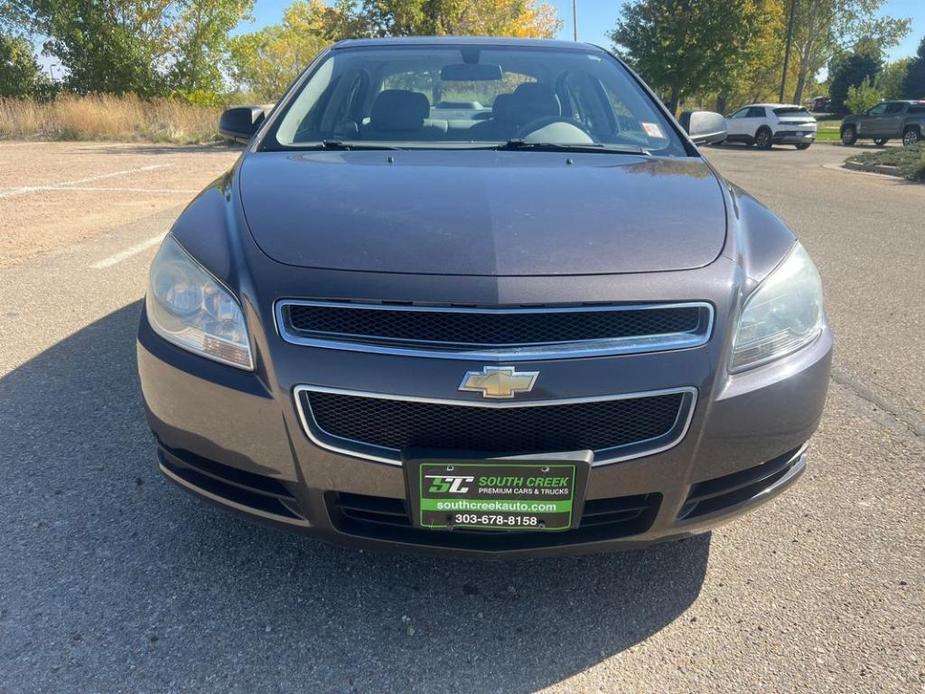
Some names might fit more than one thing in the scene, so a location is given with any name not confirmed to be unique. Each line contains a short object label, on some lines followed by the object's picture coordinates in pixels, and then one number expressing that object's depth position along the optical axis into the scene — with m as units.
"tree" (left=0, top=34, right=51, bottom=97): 24.53
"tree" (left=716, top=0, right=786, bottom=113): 34.38
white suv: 22.80
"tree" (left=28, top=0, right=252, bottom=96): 23.92
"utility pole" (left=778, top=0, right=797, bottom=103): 35.97
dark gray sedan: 1.59
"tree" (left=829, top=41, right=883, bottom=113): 52.16
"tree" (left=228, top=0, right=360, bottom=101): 28.15
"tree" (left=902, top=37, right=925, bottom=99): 52.73
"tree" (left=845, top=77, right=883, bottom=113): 40.53
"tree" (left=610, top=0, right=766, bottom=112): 34.03
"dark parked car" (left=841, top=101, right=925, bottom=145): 24.11
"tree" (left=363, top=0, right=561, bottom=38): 20.02
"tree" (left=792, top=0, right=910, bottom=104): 46.28
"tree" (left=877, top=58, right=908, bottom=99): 53.97
